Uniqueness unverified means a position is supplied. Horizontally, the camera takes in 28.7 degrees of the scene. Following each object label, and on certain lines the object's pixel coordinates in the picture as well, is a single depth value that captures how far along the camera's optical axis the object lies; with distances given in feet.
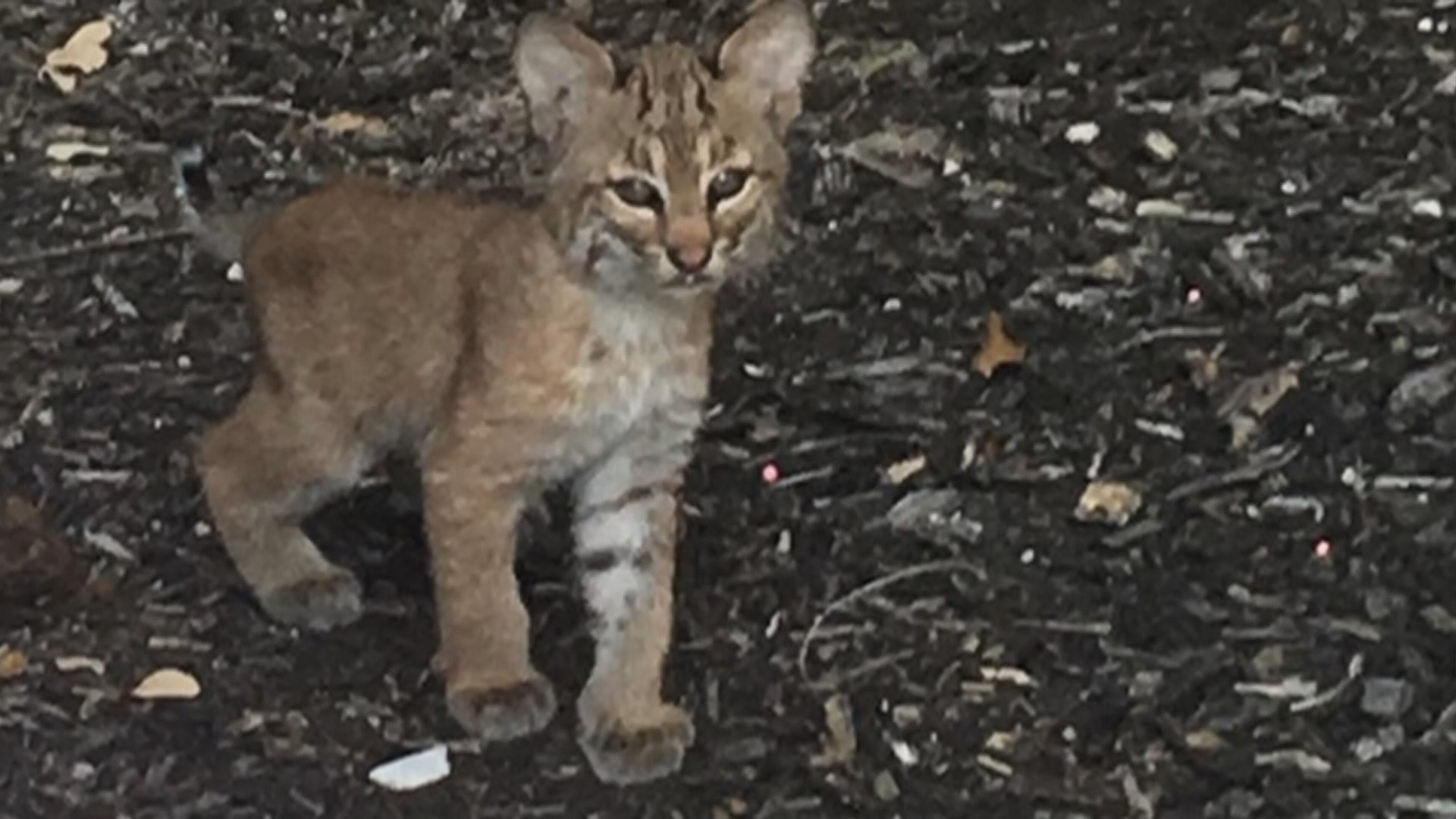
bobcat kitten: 9.88
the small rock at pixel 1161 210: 13.34
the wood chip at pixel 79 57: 14.49
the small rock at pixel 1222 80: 14.23
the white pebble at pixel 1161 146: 13.76
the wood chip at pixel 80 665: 10.78
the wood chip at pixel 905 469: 11.80
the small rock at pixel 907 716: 10.56
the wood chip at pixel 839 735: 10.39
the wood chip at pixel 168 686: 10.67
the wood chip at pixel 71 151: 13.91
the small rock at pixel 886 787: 10.23
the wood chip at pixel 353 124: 14.19
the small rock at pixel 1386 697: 10.53
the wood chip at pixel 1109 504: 11.55
